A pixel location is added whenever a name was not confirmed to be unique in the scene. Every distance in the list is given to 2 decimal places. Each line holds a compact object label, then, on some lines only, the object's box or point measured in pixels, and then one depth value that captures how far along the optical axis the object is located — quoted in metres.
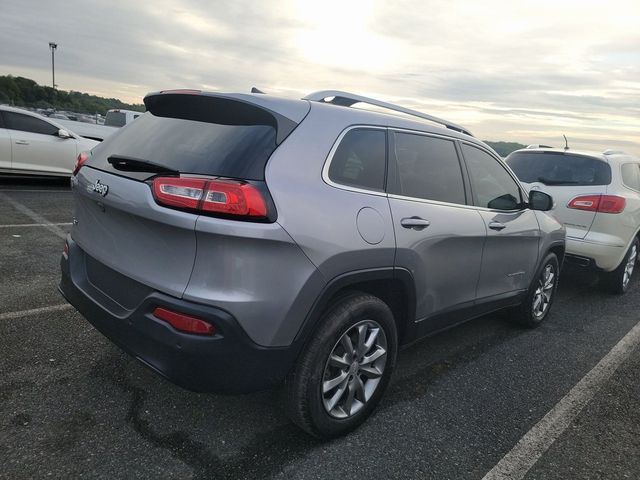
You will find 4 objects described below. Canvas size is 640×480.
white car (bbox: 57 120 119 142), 13.73
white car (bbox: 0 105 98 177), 9.55
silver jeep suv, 2.14
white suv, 5.43
